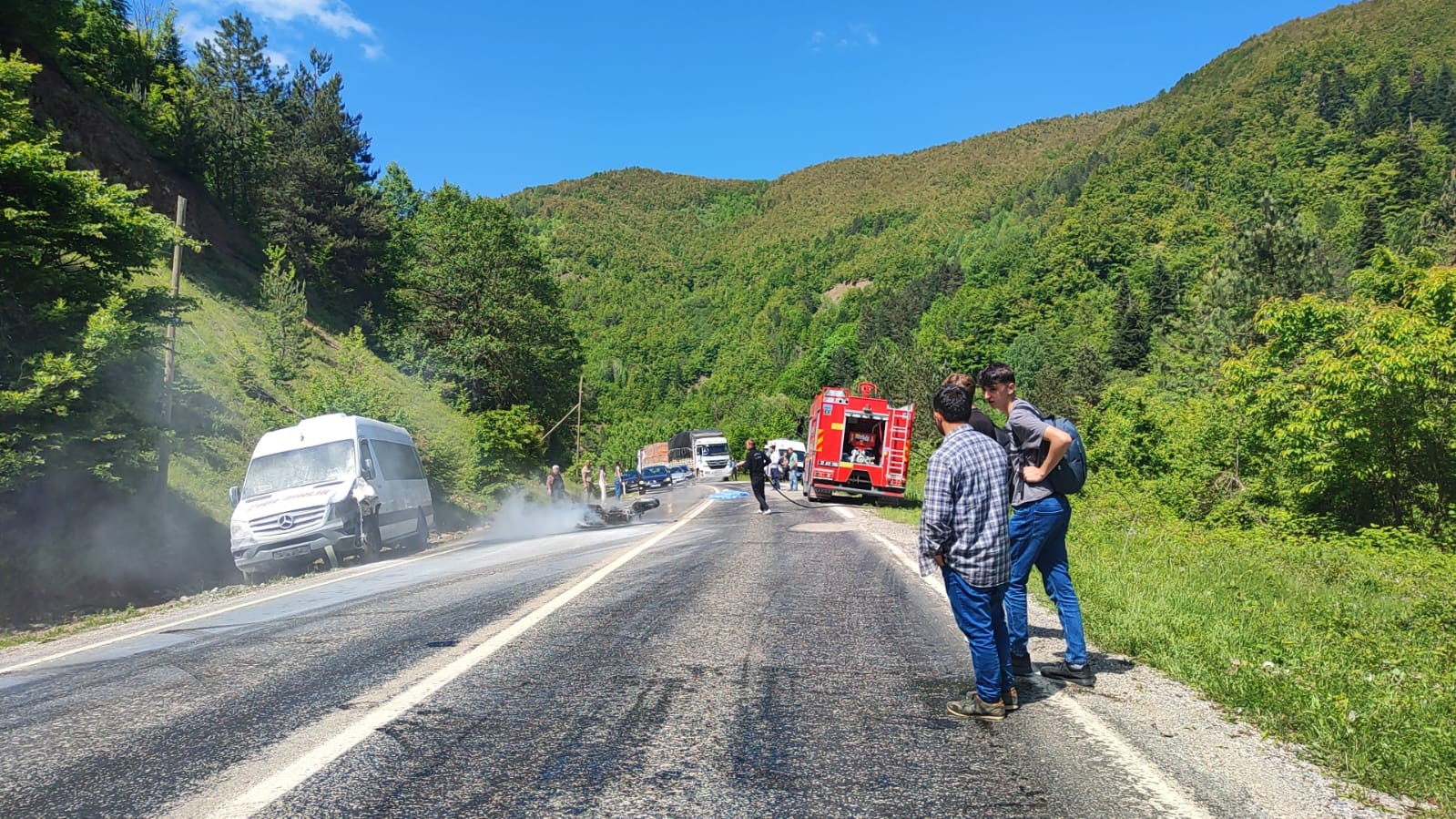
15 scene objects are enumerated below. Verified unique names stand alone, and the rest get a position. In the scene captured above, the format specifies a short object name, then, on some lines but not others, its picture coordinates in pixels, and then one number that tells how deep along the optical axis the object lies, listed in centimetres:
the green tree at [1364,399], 1464
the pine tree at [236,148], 4869
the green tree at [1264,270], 4141
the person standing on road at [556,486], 2805
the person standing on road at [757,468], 2145
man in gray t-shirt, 524
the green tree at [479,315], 4256
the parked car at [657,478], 5869
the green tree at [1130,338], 8812
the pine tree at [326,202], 4881
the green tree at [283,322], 3008
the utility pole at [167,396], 1773
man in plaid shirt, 457
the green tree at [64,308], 1297
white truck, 6900
